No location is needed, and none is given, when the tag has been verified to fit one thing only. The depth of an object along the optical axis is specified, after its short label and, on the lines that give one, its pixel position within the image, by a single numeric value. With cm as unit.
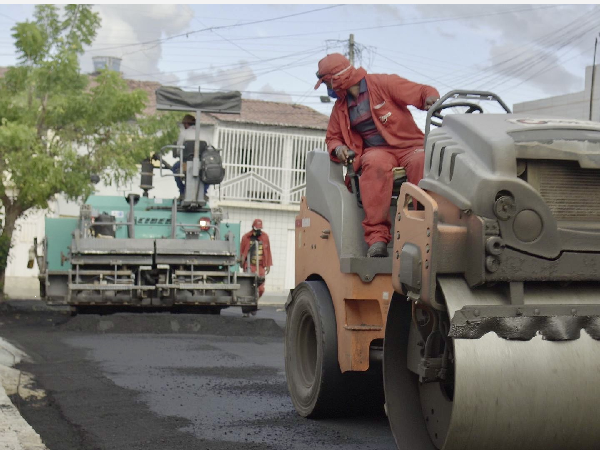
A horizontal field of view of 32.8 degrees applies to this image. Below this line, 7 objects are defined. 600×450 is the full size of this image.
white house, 3222
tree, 1642
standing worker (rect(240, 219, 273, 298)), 1769
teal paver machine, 1341
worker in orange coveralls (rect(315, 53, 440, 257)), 592
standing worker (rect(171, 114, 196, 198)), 1514
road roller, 385
